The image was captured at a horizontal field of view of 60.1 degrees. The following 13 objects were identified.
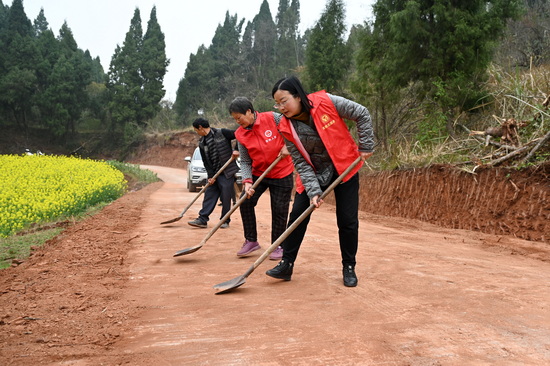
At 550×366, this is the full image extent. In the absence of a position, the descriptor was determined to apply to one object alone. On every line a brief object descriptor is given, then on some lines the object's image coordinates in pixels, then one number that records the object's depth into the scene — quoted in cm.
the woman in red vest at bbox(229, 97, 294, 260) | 506
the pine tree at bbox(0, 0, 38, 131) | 4247
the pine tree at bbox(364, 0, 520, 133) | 1048
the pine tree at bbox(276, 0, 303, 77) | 4444
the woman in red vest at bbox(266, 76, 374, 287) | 385
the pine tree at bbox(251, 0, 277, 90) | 4556
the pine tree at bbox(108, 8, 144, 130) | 4447
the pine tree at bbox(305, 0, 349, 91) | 2016
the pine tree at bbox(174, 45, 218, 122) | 4703
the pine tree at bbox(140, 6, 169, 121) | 4488
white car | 1591
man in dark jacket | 680
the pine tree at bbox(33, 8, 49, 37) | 7212
